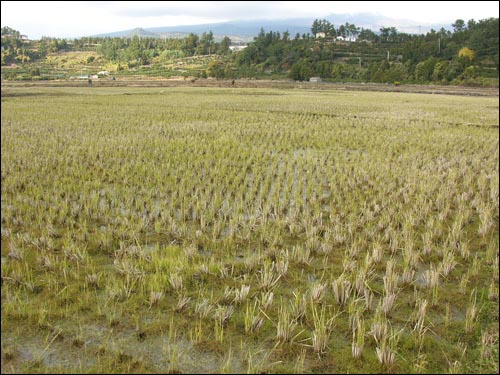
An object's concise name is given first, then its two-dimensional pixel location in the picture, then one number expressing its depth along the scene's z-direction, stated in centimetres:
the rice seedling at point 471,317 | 332
